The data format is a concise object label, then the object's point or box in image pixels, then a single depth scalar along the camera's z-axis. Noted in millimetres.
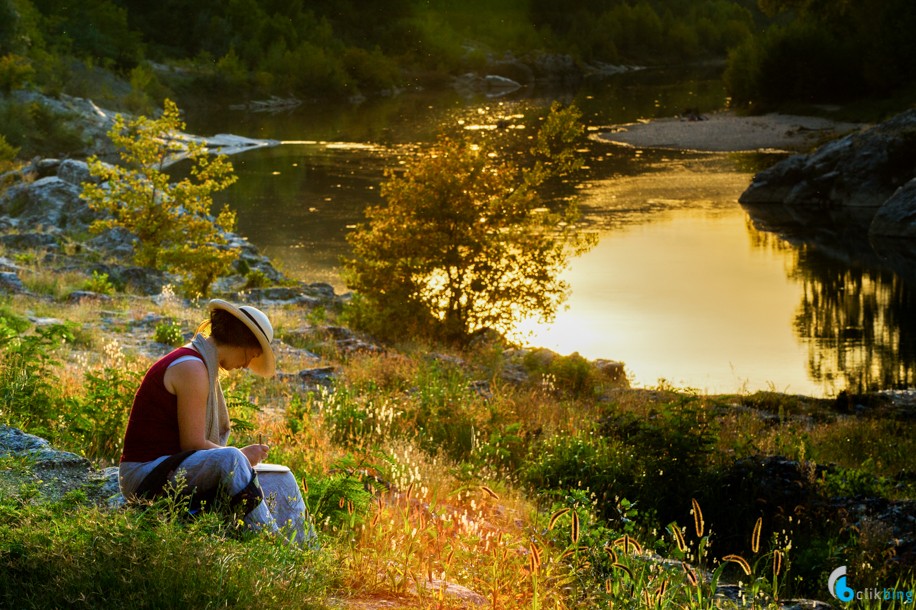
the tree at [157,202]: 19391
